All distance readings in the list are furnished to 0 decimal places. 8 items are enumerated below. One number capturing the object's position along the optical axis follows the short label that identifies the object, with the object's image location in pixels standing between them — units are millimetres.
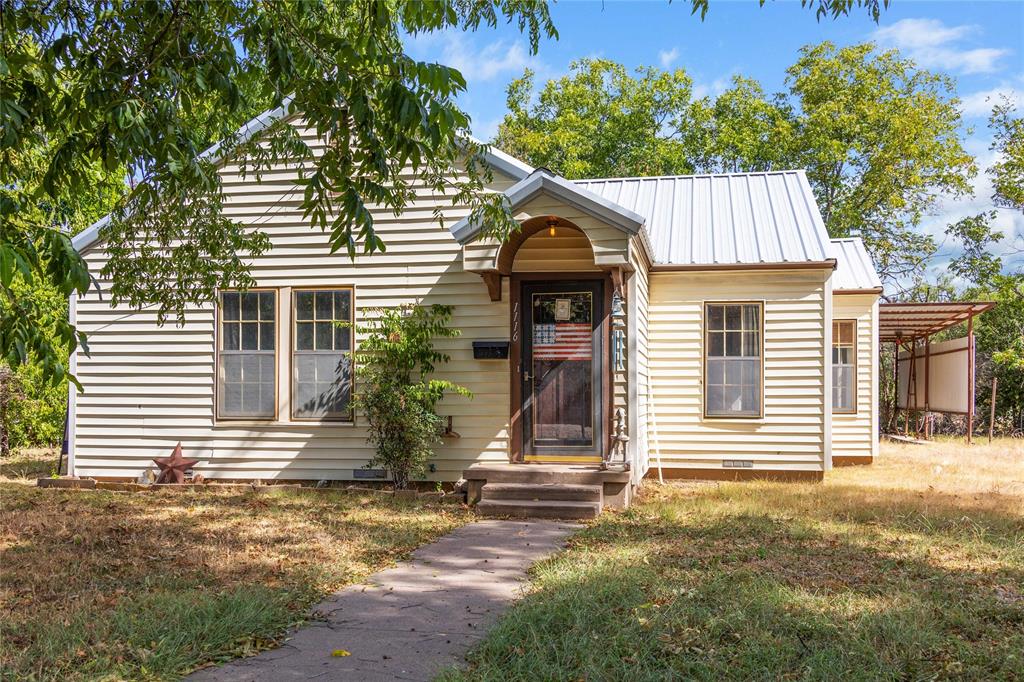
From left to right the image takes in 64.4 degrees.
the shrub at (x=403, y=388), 9133
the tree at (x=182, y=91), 3717
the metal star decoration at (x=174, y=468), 10016
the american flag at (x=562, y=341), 9391
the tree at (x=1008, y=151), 20148
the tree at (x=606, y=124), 27375
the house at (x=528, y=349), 9141
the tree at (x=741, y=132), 26781
